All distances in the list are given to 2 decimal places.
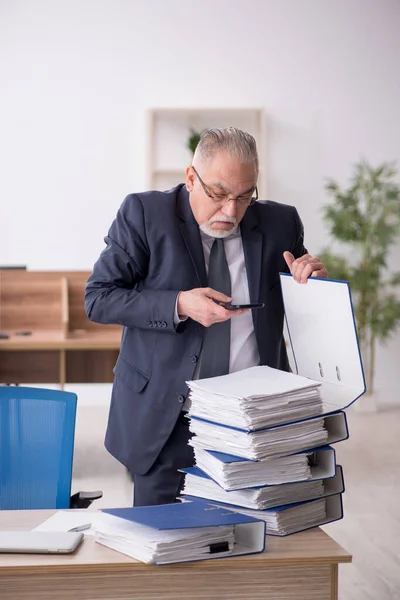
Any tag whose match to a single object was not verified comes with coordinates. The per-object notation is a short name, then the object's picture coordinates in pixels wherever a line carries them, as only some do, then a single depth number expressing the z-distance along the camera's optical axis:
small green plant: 7.06
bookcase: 7.31
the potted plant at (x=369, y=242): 6.87
